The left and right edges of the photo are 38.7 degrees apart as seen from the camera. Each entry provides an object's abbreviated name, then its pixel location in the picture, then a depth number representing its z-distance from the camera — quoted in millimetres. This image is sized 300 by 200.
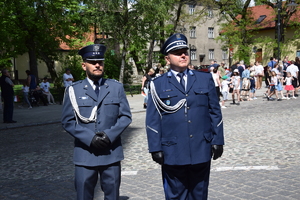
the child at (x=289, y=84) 20295
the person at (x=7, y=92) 14484
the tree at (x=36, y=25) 22658
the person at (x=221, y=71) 19838
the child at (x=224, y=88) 18281
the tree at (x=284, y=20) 38438
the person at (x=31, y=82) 21328
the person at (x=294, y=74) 22484
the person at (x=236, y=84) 19141
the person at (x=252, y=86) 21078
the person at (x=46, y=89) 21922
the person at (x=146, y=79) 17569
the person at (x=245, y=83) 20522
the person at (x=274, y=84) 19788
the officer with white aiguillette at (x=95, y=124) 3963
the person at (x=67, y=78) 22266
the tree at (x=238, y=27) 37500
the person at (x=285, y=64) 26875
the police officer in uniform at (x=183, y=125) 3871
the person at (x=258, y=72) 27484
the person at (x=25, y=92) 20755
